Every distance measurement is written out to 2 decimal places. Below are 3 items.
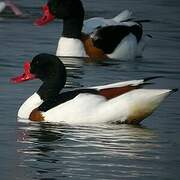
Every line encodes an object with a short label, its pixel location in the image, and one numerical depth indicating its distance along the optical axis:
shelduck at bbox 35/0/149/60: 21.42
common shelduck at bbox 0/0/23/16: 25.09
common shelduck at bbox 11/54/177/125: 15.11
